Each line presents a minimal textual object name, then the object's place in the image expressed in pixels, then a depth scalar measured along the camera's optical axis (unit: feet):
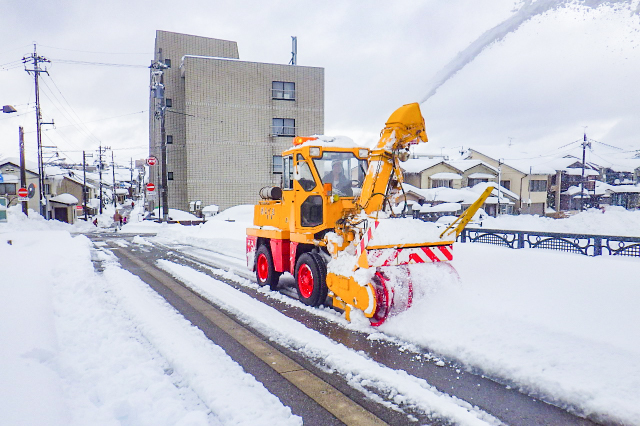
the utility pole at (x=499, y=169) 112.37
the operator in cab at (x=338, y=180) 23.44
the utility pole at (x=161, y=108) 71.61
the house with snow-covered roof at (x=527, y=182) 128.36
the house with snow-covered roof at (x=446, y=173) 119.65
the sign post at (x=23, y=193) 80.89
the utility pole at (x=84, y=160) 138.72
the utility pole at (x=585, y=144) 111.65
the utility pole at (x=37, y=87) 88.74
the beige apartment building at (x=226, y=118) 90.33
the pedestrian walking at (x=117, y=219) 103.09
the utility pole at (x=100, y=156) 173.58
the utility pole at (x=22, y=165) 87.06
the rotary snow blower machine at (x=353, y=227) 18.63
